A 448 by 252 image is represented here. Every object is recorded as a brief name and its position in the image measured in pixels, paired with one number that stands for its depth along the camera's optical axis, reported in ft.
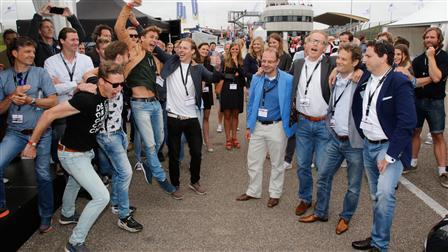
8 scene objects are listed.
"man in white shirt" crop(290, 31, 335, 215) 11.99
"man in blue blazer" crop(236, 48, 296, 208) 12.80
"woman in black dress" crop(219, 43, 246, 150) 20.88
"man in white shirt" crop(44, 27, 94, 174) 13.07
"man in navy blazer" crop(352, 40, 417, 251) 8.91
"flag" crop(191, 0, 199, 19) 122.10
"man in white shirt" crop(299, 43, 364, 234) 10.69
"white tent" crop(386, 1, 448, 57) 44.33
